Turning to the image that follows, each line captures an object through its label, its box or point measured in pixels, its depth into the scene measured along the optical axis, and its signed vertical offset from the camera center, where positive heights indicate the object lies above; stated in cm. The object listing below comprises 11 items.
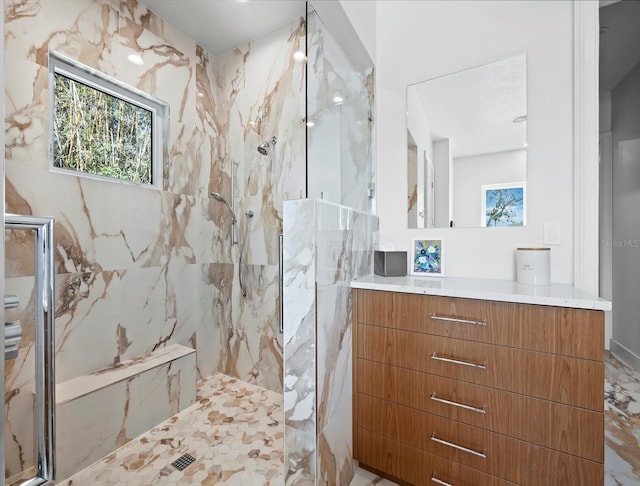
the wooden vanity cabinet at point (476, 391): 108 -61
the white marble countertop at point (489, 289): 110 -20
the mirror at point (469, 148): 166 +56
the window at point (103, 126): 179 +79
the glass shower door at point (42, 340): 51 -17
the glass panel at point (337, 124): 133 +61
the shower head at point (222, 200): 265 +38
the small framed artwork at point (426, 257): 181 -9
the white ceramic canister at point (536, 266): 146 -11
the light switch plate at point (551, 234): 156 +5
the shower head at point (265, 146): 239 +78
